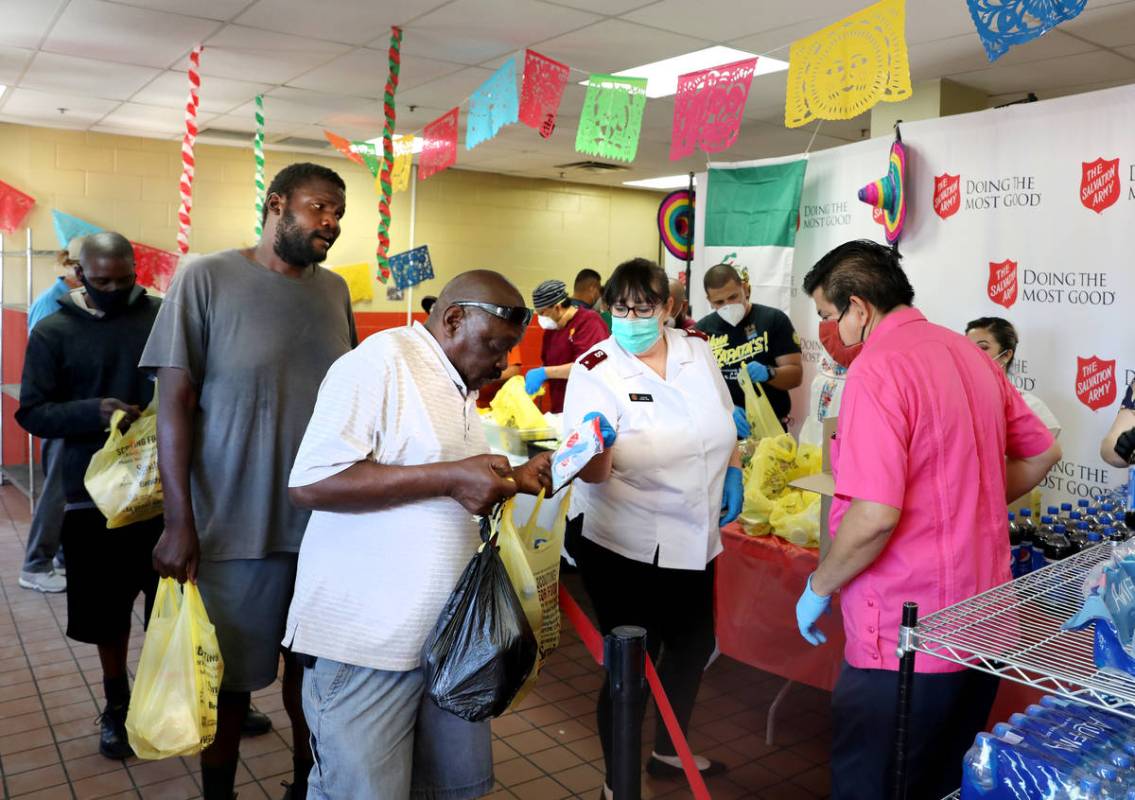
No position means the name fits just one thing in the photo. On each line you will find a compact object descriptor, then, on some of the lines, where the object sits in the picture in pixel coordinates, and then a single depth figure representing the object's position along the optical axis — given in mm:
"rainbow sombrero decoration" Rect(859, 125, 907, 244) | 4734
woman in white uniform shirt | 2500
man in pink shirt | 1843
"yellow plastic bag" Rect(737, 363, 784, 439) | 3855
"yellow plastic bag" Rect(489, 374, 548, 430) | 4438
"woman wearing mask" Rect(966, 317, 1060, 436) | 3600
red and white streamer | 5355
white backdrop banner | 3930
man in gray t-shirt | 2201
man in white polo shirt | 1618
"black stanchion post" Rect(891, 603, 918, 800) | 1317
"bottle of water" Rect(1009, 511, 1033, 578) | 2473
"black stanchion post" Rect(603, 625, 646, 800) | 1627
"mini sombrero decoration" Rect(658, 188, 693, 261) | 6262
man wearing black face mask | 3029
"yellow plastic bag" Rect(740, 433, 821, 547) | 3008
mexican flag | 5445
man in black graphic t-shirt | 4480
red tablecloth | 2961
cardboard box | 2414
